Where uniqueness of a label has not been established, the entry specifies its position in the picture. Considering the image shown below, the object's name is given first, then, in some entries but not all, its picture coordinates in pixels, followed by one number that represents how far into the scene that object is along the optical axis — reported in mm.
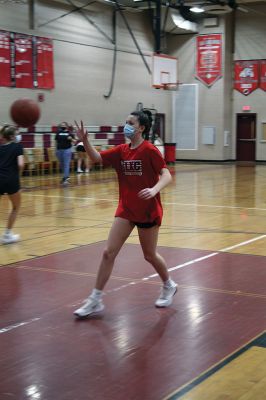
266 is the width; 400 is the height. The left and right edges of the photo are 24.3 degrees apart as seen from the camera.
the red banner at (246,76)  28609
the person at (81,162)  22692
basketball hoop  24789
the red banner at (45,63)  22109
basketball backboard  24078
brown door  29375
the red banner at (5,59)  20547
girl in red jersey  5469
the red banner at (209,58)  28572
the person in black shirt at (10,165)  9055
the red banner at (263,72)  28395
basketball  9359
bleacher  21391
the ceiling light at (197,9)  25125
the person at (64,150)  17997
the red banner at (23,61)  21219
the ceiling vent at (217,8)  25641
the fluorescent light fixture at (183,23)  27486
